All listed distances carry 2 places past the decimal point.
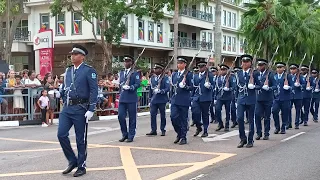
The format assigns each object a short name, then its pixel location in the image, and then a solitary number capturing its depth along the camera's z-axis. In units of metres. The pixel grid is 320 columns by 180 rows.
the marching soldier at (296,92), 15.43
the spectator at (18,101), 16.67
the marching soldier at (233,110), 15.18
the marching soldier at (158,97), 12.84
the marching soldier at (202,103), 13.15
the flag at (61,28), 35.72
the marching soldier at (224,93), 14.70
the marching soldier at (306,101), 16.43
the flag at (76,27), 35.03
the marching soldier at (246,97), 11.21
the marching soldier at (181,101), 11.77
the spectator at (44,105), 16.30
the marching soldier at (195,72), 13.05
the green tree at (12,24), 26.97
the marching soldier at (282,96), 14.34
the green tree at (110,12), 24.08
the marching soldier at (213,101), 15.84
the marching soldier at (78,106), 8.09
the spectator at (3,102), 16.41
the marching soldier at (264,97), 12.23
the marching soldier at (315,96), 17.41
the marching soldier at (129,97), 11.91
